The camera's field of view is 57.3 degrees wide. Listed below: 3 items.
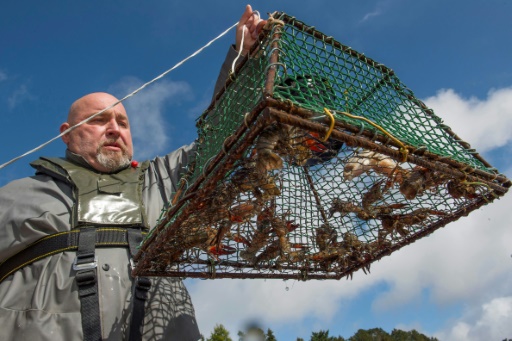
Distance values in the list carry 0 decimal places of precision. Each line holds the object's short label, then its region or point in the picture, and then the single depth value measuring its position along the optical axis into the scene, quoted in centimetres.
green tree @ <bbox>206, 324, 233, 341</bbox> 1698
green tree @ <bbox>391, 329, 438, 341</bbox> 4525
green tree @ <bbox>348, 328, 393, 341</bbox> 4153
